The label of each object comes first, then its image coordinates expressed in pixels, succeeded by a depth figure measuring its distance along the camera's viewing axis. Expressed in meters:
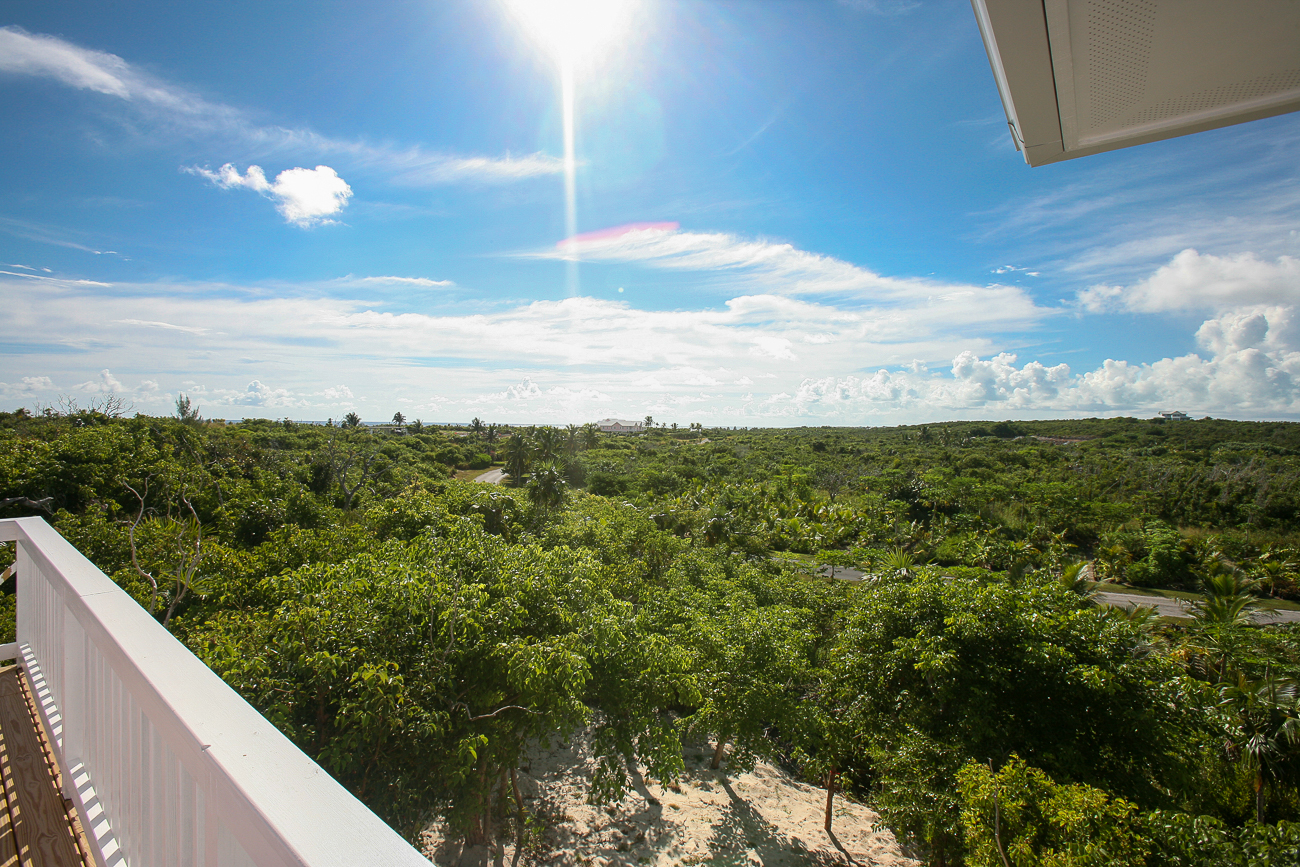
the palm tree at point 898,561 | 24.48
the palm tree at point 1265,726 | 11.48
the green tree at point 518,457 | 48.88
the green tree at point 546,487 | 31.52
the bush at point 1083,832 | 5.82
